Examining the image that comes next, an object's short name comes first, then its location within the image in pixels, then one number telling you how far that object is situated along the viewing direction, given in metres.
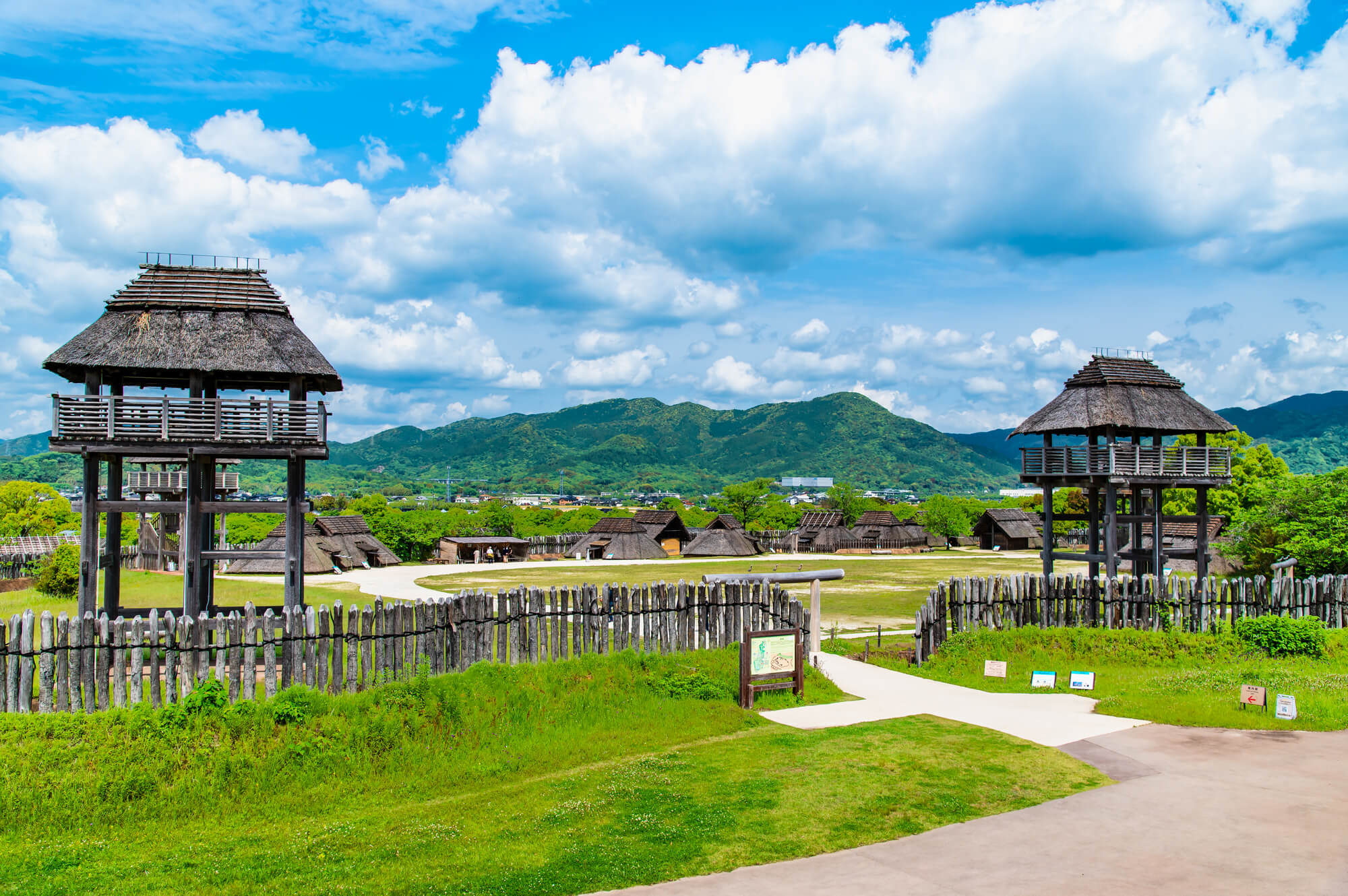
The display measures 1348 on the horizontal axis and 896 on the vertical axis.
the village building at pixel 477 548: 71.00
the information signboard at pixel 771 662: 14.93
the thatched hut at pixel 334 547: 55.97
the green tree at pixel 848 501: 112.62
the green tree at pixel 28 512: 65.62
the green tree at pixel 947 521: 99.12
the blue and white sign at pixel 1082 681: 16.67
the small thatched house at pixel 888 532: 89.31
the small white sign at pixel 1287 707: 14.23
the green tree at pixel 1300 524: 29.69
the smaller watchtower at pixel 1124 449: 31.92
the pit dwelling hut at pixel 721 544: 80.19
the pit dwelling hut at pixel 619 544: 76.00
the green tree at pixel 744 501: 108.70
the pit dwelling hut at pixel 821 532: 88.06
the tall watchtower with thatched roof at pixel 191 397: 18.84
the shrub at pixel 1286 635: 19.66
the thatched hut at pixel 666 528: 81.94
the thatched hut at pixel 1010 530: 88.62
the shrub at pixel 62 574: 28.67
